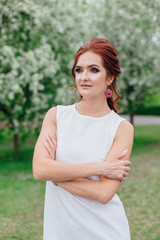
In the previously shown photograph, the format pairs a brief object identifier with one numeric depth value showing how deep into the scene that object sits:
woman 2.24
